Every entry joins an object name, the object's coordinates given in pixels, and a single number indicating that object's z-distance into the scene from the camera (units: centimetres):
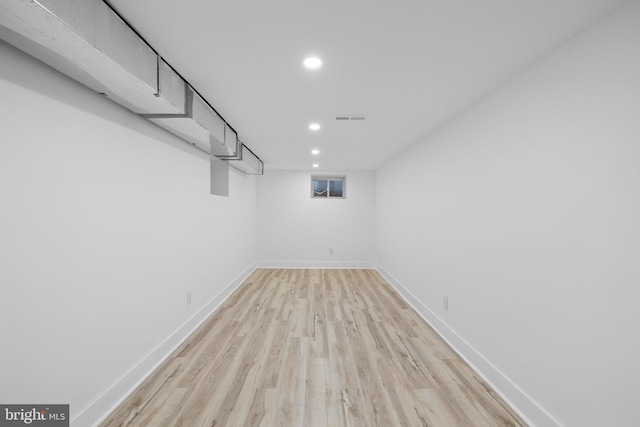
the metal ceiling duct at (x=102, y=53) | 101
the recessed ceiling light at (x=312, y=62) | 168
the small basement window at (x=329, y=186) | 650
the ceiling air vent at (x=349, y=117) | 270
